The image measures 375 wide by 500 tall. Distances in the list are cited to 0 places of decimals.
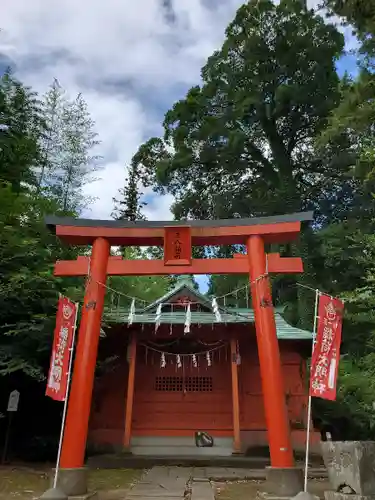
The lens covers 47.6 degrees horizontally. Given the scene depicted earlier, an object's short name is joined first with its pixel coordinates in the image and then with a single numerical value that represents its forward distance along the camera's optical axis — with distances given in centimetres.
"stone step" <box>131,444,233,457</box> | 1102
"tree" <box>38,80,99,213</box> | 1936
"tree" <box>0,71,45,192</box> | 1087
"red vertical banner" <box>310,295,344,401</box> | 624
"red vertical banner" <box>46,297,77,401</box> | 654
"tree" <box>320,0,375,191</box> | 792
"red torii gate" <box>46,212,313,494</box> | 709
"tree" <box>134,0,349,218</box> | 2252
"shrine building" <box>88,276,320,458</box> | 1130
